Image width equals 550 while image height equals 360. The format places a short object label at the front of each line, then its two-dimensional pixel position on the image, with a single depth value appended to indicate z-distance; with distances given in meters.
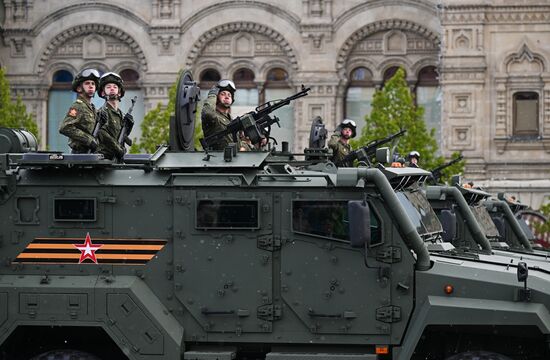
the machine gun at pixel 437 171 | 27.98
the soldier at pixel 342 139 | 23.03
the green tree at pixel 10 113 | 45.62
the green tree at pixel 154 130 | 45.56
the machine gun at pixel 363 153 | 21.05
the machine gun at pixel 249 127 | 16.50
